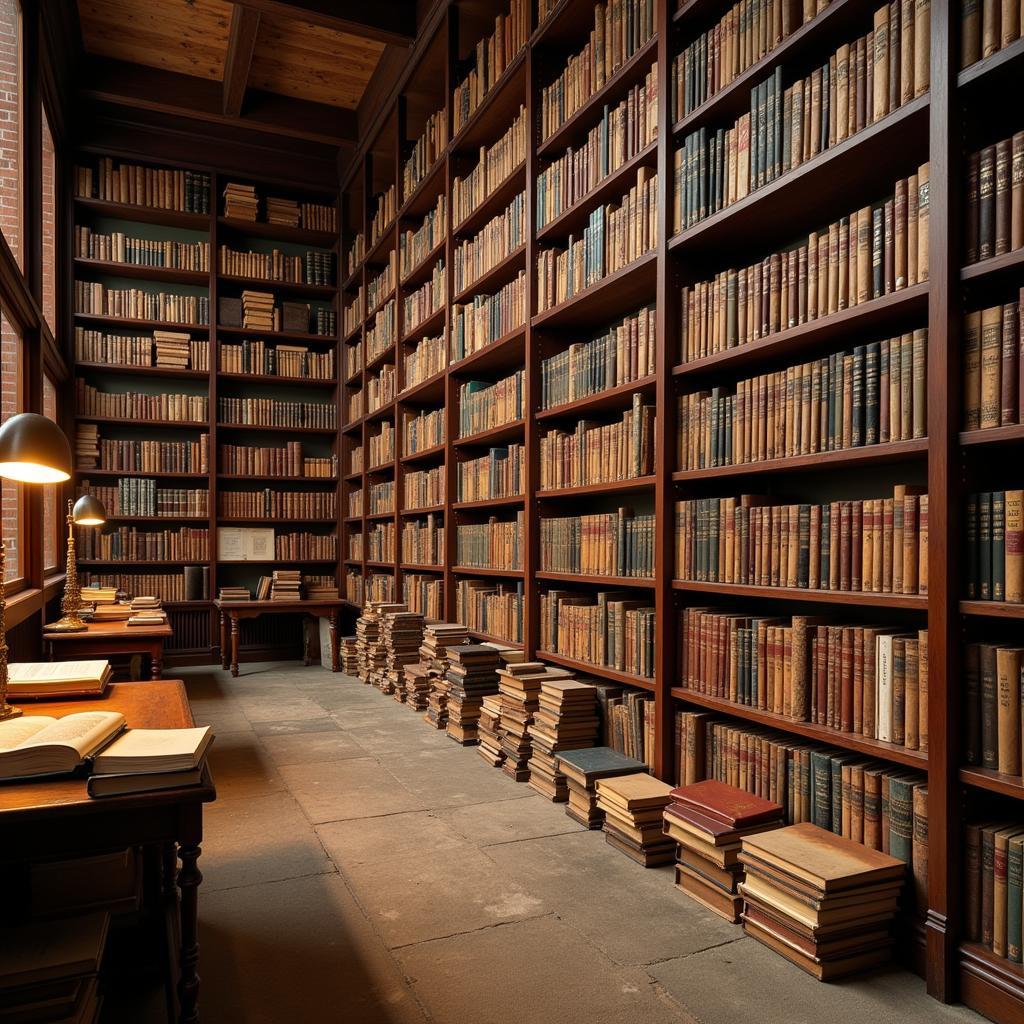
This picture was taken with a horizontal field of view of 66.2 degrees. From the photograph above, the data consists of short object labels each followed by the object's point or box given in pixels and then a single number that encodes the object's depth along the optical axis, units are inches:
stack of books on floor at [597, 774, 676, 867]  99.7
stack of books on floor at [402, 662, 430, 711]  190.5
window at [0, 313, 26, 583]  167.0
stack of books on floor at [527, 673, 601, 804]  125.0
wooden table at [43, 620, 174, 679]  152.1
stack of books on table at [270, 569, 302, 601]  267.9
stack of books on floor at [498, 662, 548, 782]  135.9
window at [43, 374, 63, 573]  226.2
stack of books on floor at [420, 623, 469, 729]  172.1
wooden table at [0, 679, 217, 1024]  50.8
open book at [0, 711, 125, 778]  55.0
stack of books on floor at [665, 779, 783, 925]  85.8
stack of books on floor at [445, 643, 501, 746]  158.4
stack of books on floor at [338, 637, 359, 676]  248.8
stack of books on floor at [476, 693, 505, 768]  143.6
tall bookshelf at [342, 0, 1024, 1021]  71.4
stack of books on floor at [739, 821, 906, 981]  72.8
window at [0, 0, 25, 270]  167.2
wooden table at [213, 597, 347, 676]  249.2
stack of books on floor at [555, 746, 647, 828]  112.8
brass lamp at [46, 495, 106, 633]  159.9
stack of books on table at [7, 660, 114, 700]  82.4
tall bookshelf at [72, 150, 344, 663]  266.7
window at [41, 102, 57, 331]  224.4
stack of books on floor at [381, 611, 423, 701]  205.3
